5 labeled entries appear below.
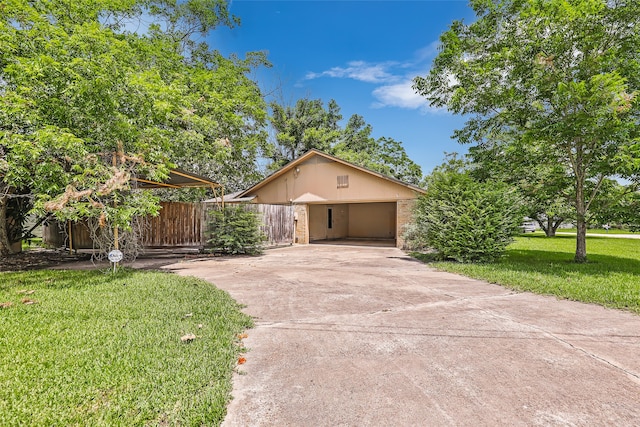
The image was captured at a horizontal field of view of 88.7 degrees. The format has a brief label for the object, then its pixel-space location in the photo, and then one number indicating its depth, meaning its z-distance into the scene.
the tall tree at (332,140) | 27.84
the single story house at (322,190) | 14.23
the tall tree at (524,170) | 8.76
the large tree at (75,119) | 5.55
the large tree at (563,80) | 7.07
